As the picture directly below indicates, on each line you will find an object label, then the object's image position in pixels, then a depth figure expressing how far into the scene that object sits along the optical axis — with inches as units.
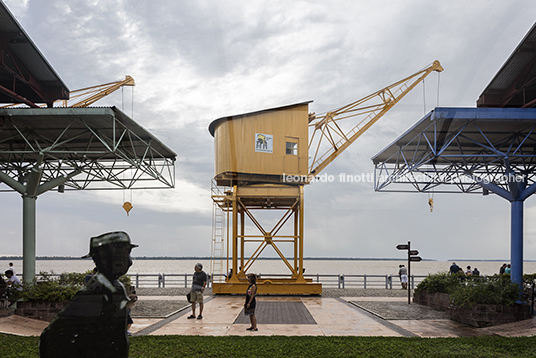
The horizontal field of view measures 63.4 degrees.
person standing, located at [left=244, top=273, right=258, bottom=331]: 446.9
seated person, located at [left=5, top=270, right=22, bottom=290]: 568.2
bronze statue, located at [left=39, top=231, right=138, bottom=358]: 203.8
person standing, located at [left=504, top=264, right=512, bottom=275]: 783.0
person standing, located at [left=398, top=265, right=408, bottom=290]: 1013.0
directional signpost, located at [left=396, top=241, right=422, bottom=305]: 689.6
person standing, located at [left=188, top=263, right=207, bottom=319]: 541.6
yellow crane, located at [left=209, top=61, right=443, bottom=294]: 834.8
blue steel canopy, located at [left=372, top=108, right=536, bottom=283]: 587.5
